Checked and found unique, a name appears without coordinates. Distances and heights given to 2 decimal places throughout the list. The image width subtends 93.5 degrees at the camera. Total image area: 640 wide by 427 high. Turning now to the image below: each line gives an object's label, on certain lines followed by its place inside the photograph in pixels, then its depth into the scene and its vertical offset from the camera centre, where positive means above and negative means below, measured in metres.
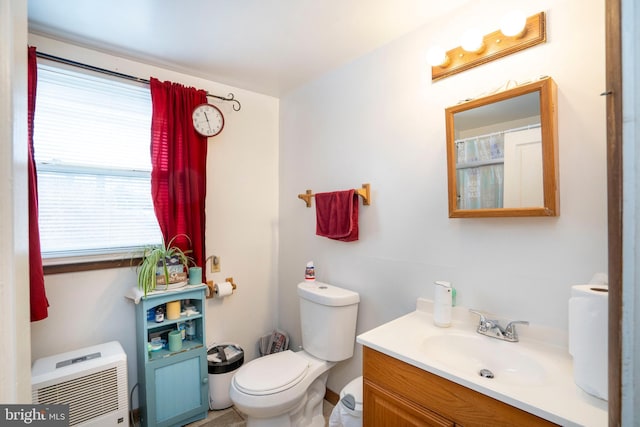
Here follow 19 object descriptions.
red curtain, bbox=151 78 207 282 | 1.93 +0.33
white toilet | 1.54 -0.88
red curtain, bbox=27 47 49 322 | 1.42 -0.20
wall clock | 2.07 +0.67
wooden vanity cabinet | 0.91 -0.65
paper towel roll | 0.83 -0.37
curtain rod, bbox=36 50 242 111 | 1.62 +0.87
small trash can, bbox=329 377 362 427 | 1.43 -0.95
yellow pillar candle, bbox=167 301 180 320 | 1.87 -0.59
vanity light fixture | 1.21 +0.73
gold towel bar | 1.83 +0.12
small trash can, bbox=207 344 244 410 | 2.02 -1.09
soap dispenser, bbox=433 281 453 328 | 1.36 -0.42
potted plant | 1.76 -0.30
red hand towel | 1.84 -0.01
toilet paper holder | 2.17 -0.52
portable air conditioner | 1.42 -0.83
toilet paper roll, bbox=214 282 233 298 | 2.15 -0.53
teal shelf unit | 1.75 -0.95
